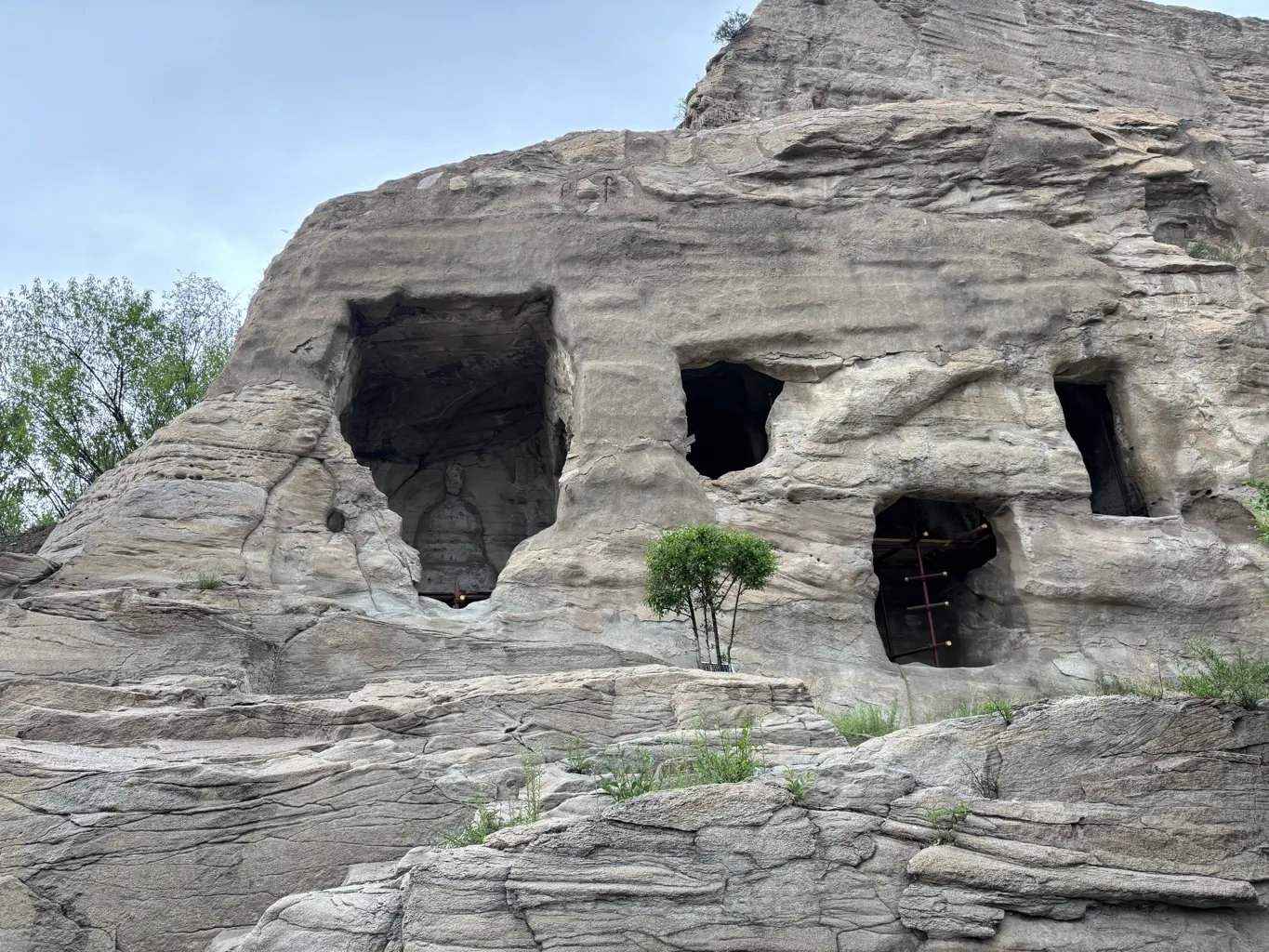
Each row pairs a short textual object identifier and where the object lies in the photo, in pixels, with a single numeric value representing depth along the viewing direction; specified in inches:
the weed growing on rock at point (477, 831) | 224.5
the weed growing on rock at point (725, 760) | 232.1
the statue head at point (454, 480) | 582.9
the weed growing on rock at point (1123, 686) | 355.7
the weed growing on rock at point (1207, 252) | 530.9
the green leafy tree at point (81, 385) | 685.3
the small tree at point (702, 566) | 353.7
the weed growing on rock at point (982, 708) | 248.8
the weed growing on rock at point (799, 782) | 224.2
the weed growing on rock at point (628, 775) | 228.4
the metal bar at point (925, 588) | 458.2
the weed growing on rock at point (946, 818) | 221.8
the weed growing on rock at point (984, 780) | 235.0
